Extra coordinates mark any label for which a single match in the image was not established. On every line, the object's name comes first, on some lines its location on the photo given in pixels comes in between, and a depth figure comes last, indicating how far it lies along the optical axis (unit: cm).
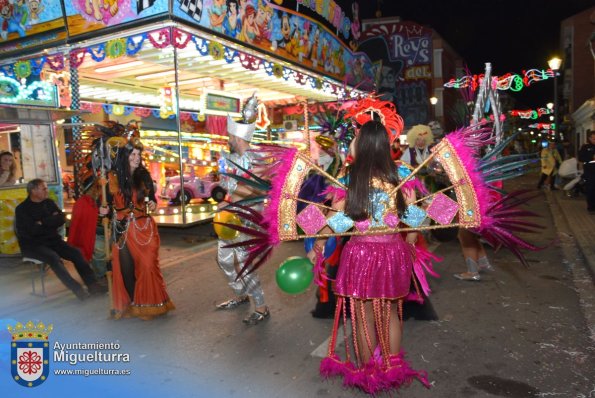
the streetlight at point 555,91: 1609
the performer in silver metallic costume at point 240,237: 468
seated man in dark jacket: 551
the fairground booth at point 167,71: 836
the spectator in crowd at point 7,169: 756
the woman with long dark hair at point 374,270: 286
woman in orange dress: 477
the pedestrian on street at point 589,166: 1082
